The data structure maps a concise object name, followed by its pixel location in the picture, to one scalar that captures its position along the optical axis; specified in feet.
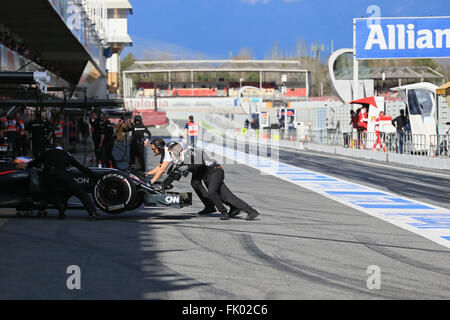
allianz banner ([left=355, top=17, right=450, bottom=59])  134.21
